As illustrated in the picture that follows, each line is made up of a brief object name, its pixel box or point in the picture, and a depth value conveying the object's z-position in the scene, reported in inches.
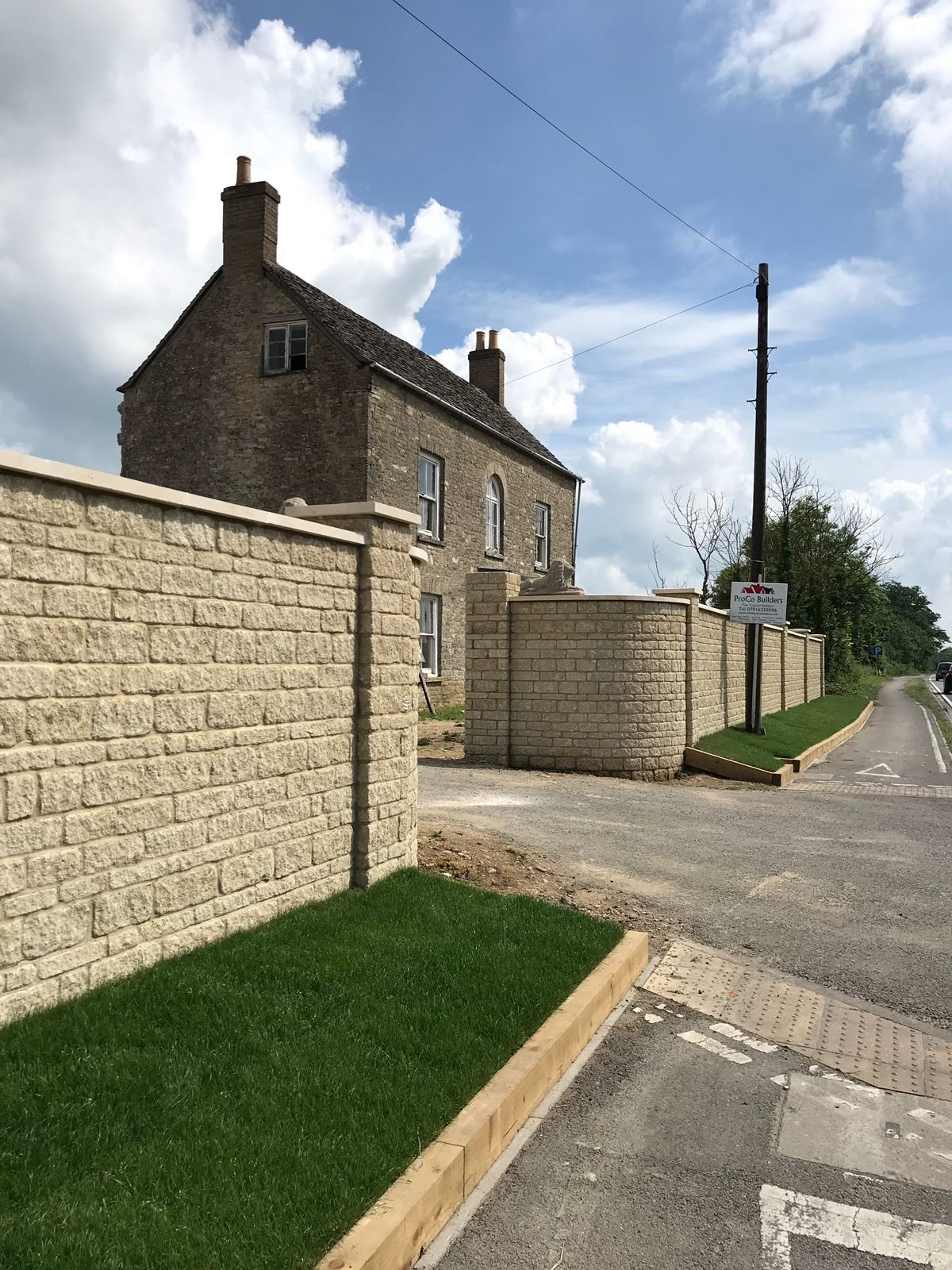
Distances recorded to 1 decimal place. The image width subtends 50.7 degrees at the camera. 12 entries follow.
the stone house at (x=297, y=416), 846.5
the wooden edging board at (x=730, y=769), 621.9
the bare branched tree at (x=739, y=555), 2007.9
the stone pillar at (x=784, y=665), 1118.0
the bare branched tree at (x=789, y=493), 1907.0
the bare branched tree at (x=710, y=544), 1962.4
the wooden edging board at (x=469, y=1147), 129.1
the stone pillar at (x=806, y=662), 1402.6
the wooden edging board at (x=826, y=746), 724.0
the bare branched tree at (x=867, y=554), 1972.2
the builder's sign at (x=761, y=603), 785.6
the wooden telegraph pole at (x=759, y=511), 794.8
